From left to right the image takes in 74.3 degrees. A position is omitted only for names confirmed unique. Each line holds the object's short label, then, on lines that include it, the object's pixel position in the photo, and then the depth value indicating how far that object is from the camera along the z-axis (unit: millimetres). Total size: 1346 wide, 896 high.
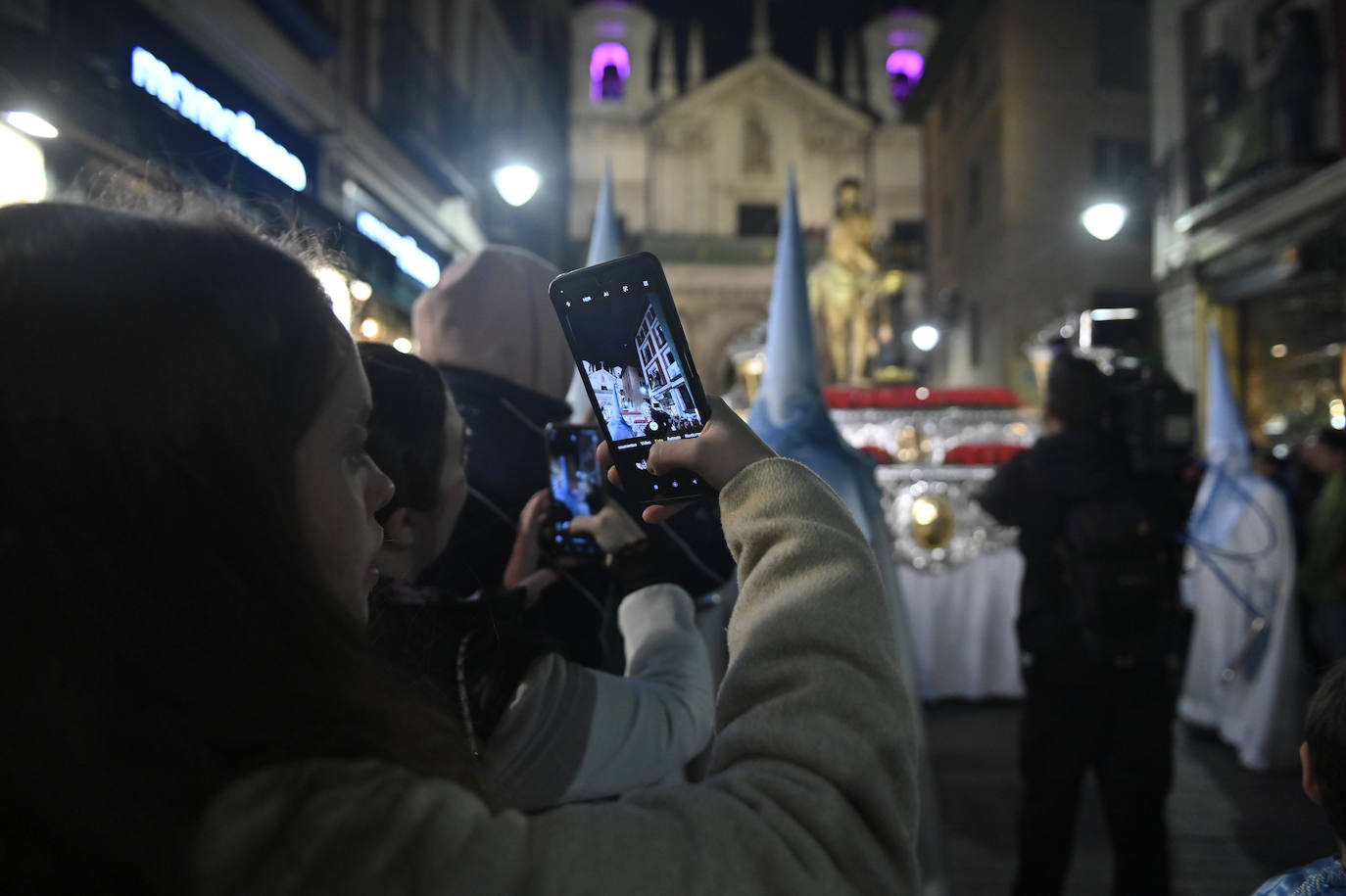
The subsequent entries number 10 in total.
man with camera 2682
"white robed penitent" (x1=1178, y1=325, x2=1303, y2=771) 4516
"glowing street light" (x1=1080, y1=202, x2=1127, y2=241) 8492
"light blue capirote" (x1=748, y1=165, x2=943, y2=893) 2543
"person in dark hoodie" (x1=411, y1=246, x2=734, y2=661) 1402
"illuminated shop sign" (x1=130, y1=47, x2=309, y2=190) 6168
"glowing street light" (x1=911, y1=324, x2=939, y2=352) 17861
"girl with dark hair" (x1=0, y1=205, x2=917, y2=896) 531
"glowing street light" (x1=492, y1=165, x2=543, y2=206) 9422
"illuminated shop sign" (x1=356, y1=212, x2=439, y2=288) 11023
